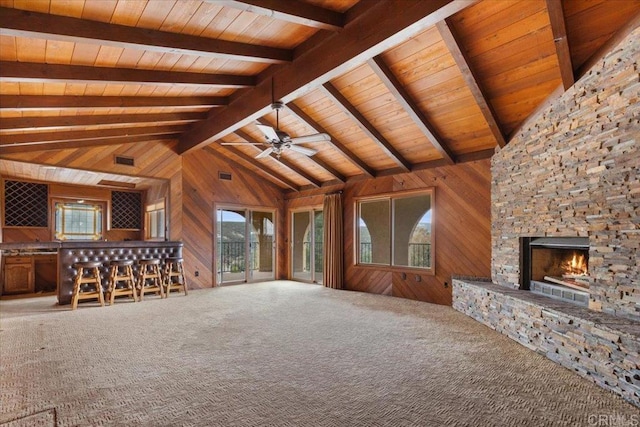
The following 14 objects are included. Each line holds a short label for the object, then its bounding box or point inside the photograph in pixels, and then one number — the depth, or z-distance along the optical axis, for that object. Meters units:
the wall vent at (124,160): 6.74
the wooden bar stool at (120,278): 5.72
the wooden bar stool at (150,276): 6.07
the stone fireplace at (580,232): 2.66
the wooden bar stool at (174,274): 6.50
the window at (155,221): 7.84
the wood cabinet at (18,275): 6.28
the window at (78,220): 7.77
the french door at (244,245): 7.99
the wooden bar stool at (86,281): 5.34
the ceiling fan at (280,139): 4.33
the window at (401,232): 8.33
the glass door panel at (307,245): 8.50
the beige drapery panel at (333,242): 7.48
